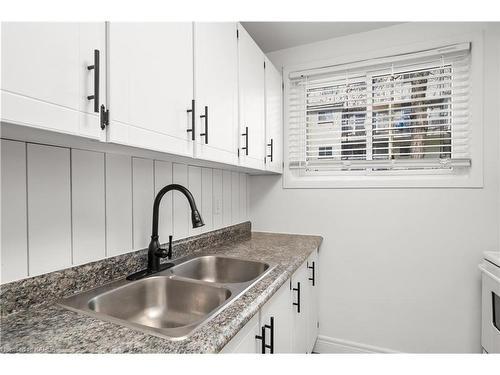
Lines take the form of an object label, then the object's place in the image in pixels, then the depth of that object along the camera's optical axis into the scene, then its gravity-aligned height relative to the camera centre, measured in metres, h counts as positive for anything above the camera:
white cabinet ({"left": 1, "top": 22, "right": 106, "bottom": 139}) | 0.54 +0.25
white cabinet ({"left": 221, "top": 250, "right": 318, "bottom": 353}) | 0.86 -0.56
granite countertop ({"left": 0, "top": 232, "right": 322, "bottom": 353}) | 0.62 -0.37
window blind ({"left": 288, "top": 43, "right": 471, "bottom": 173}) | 1.78 +0.52
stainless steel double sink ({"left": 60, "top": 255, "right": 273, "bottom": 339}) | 0.93 -0.41
